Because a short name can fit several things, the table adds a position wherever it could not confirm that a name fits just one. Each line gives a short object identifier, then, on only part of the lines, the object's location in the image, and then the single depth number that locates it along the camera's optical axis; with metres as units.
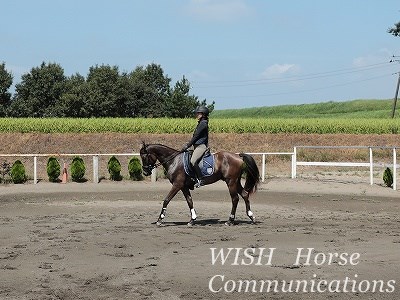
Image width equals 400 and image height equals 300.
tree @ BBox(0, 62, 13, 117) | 88.00
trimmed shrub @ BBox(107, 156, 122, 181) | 31.11
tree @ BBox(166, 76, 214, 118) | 87.81
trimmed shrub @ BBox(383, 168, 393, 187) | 28.69
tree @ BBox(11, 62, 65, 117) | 88.69
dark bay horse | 16.97
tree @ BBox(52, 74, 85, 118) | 84.81
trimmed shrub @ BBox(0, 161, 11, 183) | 30.84
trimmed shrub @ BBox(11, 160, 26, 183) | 30.22
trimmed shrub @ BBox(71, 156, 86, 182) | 30.81
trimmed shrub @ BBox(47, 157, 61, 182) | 30.55
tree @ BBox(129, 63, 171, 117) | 90.50
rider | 16.55
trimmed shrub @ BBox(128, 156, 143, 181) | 31.36
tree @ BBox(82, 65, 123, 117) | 85.56
